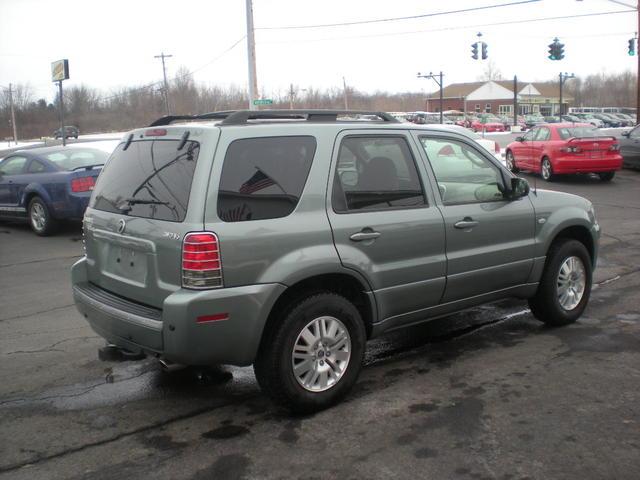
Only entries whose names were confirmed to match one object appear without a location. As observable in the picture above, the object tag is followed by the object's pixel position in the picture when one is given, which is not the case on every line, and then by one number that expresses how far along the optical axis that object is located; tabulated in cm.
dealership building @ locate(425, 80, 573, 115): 11162
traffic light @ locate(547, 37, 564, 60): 2970
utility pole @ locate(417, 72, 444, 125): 5366
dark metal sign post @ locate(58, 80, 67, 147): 1851
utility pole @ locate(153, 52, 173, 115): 6122
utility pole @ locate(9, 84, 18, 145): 7076
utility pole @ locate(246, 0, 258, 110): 2338
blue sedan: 1095
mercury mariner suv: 367
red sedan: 1684
